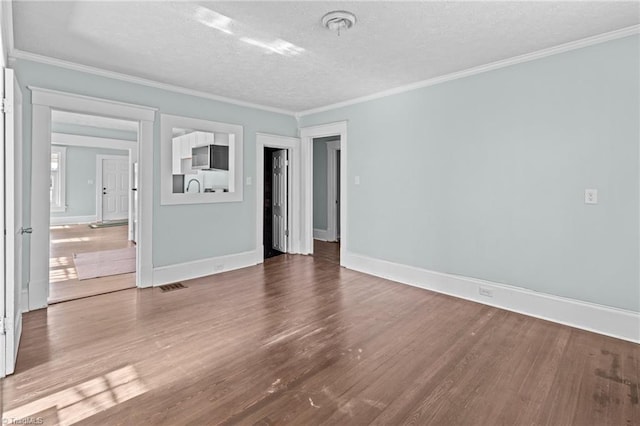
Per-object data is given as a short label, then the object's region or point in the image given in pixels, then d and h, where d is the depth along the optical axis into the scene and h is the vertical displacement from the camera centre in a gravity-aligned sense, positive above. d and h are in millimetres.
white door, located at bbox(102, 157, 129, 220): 10789 +720
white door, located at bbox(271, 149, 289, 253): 6332 +221
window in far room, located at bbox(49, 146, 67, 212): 9891 +899
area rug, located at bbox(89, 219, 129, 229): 9758 -421
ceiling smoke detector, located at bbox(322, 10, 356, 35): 2554 +1511
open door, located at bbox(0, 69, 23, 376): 2185 -146
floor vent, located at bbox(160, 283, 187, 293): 4227 -988
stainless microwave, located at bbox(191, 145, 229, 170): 5871 +988
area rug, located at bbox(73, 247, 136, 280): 4934 -866
